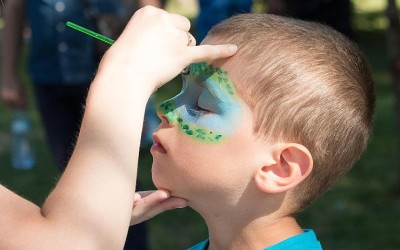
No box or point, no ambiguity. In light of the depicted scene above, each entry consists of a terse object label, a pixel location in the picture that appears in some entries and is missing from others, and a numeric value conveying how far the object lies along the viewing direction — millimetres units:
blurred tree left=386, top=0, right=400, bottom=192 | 5633
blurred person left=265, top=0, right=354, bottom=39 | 5965
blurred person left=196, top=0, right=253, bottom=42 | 5098
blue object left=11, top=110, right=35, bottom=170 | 6531
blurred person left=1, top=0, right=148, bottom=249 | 4457
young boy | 2082
